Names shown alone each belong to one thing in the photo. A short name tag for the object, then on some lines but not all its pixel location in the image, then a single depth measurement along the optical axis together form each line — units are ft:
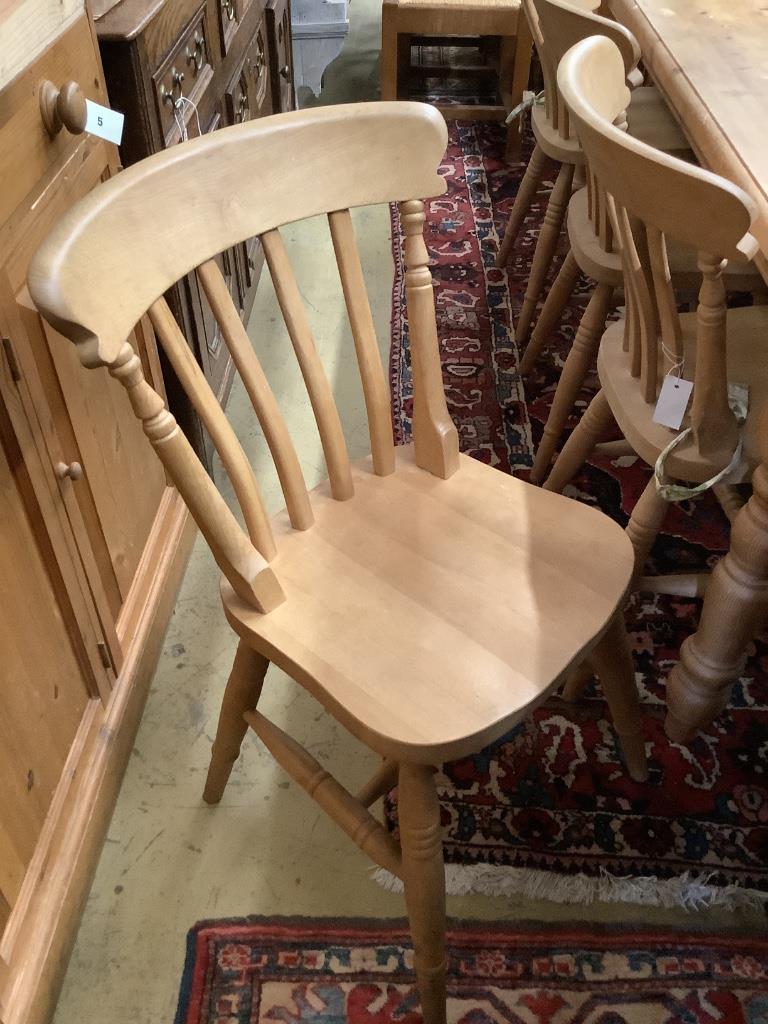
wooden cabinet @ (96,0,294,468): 3.69
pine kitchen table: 3.38
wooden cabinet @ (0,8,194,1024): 2.80
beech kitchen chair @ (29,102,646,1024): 2.51
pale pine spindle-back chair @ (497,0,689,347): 5.27
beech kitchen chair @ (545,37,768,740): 2.58
